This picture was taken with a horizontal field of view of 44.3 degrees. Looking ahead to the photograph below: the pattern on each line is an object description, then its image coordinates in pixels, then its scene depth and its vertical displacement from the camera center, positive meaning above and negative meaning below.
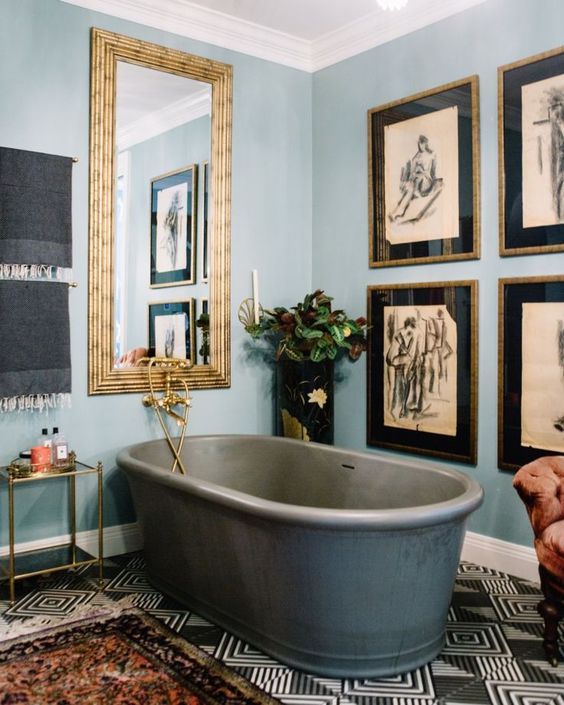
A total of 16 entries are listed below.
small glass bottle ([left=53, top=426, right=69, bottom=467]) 3.02 -0.41
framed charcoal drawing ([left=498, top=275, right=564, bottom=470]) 2.92 -0.07
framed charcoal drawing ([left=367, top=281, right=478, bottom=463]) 3.28 -0.07
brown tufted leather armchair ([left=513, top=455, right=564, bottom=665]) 2.23 -0.59
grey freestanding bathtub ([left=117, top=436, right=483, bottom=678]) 2.09 -0.69
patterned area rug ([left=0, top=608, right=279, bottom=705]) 2.10 -1.02
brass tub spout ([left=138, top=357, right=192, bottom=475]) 3.44 -0.21
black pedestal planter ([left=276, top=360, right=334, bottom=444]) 3.71 -0.24
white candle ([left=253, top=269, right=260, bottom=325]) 3.80 +0.31
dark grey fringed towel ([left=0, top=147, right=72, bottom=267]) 3.00 +0.66
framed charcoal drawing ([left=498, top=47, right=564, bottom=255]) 2.90 +0.85
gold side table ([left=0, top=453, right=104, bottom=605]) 2.81 -0.87
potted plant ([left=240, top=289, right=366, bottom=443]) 3.60 +0.00
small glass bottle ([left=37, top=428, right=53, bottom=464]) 3.03 -0.37
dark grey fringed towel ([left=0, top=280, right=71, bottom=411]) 3.00 +0.06
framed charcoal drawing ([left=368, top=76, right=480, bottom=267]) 3.25 +0.88
